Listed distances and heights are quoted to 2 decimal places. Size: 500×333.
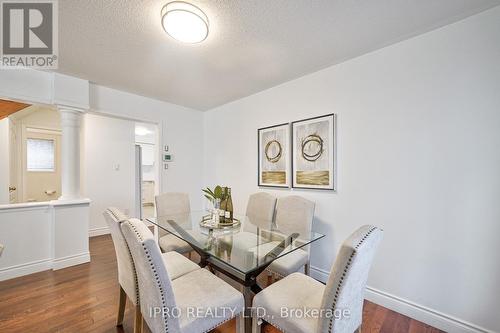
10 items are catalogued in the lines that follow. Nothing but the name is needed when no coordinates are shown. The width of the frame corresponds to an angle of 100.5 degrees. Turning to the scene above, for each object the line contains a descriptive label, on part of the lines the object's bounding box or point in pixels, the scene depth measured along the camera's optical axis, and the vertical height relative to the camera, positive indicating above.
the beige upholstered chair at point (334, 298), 0.95 -0.73
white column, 2.64 +0.17
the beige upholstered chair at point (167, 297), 1.01 -0.77
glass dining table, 1.38 -0.64
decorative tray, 2.08 -0.61
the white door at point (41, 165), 4.15 +0.00
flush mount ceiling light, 1.40 +1.01
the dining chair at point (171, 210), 2.20 -0.57
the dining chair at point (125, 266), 1.31 -0.75
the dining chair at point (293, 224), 1.80 -0.60
